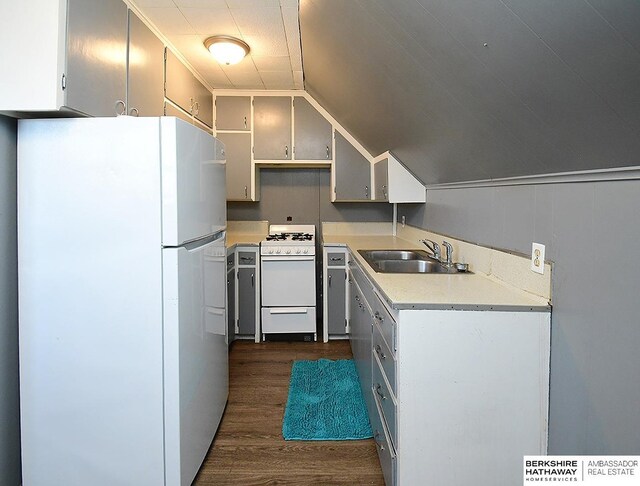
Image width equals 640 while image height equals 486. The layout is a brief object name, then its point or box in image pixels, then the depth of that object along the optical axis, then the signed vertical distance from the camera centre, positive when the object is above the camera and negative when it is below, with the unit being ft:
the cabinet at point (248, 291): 12.15 -1.96
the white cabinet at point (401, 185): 10.52 +1.25
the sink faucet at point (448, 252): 8.02 -0.44
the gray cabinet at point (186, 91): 9.03 +3.67
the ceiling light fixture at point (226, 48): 8.75 +4.18
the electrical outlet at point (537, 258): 5.05 -0.34
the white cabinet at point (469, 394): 4.75 -2.01
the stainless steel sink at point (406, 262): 7.96 -0.72
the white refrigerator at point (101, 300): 5.11 -0.98
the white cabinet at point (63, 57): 4.74 +2.26
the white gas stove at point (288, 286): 12.05 -1.78
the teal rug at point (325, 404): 7.22 -3.71
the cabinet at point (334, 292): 12.25 -1.98
